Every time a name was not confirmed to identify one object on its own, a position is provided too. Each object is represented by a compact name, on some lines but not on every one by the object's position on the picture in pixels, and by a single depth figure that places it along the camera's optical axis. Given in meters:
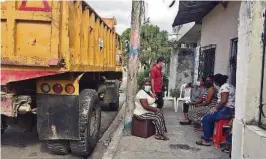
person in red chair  5.60
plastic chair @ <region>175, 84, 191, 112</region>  9.48
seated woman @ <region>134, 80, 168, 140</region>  5.98
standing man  7.60
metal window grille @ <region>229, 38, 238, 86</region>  7.15
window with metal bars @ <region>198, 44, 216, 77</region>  9.35
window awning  7.24
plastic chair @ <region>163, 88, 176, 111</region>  10.38
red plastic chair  5.53
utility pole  6.14
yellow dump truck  4.34
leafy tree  21.67
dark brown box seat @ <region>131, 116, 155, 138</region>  5.99
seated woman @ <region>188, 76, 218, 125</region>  6.51
